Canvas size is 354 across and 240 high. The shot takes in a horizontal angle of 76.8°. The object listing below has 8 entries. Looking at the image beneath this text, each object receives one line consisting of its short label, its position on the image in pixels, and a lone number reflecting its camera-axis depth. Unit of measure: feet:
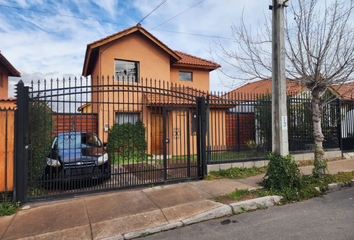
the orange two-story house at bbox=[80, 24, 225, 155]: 36.45
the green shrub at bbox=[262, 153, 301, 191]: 17.92
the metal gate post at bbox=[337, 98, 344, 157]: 31.53
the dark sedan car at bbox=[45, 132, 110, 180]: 17.66
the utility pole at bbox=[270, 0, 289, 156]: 18.58
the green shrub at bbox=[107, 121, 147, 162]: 28.70
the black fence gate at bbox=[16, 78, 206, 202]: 15.70
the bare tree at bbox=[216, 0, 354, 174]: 19.95
